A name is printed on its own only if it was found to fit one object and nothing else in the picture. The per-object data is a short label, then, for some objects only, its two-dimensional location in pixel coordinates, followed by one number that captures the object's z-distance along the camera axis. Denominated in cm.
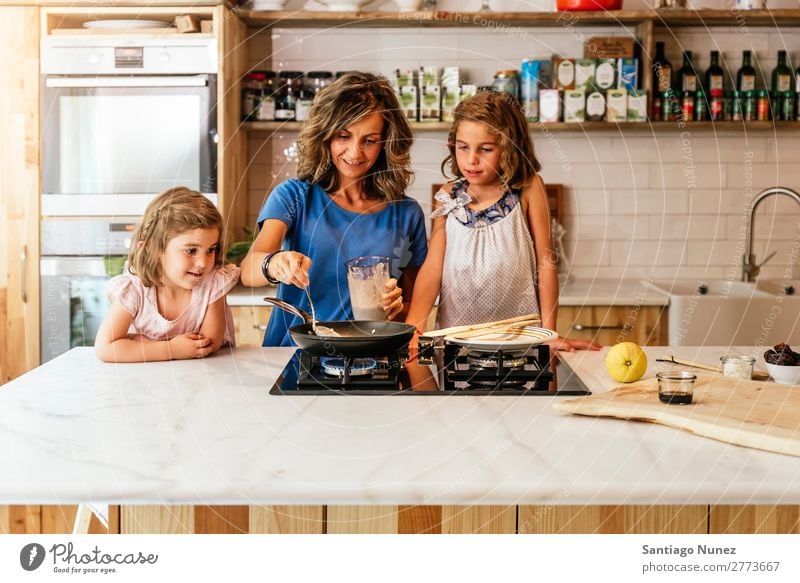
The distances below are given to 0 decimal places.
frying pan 147
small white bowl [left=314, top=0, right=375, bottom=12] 327
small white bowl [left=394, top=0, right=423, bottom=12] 332
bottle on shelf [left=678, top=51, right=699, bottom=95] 339
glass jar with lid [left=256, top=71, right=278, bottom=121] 338
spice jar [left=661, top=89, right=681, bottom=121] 337
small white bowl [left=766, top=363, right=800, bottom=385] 155
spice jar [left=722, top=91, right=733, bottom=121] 341
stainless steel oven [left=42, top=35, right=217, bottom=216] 309
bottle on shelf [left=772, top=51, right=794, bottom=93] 342
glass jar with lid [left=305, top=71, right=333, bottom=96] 336
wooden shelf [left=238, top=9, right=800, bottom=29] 324
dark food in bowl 156
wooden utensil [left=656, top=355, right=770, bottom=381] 162
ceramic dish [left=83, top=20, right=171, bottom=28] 314
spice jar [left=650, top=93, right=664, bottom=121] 338
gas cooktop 148
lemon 155
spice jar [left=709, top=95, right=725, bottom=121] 339
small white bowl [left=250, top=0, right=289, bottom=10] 330
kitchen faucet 329
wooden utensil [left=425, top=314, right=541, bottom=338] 167
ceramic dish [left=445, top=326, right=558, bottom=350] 156
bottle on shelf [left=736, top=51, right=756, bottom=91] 343
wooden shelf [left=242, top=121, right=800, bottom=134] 332
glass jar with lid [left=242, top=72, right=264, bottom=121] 337
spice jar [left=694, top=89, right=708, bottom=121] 338
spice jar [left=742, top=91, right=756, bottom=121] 341
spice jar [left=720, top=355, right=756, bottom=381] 158
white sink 302
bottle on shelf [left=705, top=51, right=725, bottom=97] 340
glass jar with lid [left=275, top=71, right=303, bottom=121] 335
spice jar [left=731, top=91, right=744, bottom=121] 341
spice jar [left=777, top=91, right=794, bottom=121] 341
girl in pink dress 174
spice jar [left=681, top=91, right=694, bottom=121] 337
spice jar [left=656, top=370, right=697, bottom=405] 134
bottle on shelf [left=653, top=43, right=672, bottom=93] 338
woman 200
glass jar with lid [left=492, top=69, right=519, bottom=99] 335
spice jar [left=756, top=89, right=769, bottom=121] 341
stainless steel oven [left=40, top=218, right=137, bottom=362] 315
